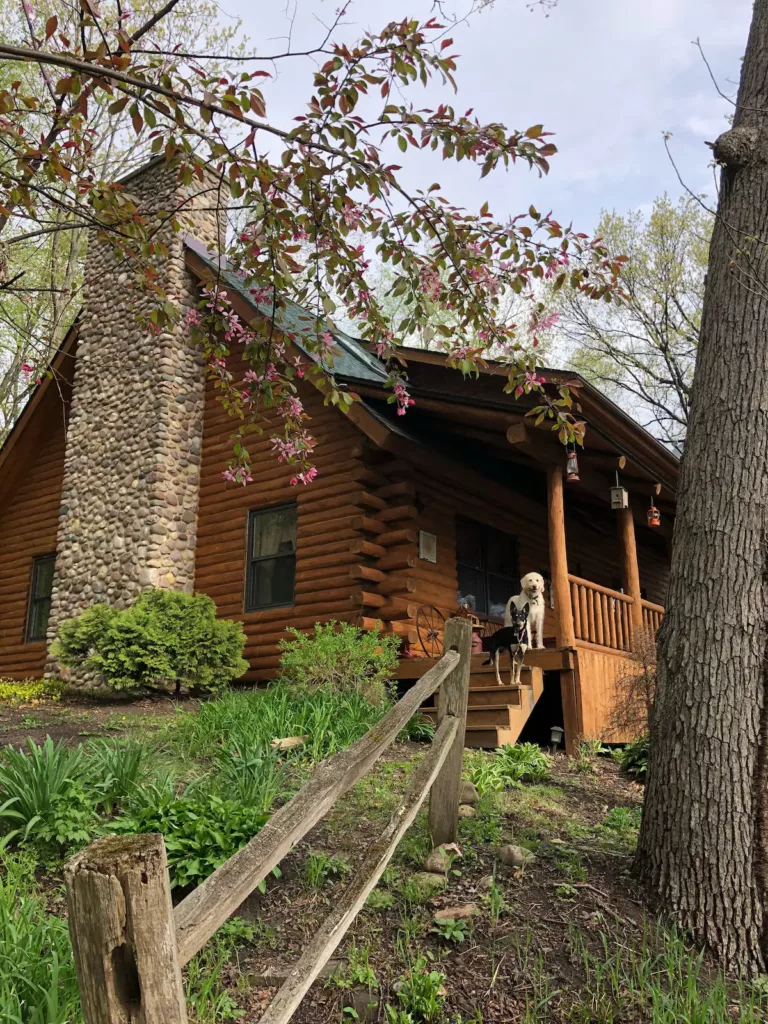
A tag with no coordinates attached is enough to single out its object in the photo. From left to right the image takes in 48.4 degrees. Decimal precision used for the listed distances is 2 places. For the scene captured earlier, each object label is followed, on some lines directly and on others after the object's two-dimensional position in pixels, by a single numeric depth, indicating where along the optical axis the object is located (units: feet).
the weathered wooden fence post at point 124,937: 5.76
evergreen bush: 35.22
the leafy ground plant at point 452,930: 12.90
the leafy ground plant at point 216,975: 10.89
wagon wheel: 34.81
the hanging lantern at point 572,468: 29.78
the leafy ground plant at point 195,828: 13.71
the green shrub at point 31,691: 39.21
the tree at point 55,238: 53.47
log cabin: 31.81
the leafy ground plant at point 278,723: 21.91
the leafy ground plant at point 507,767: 20.36
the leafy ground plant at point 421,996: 11.34
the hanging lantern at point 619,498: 34.09
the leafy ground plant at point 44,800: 15.07
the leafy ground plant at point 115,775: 16.57
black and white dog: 28.22
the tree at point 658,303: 77.36
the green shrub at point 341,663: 27.07
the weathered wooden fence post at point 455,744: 15.83
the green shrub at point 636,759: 23.34
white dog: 29.19
